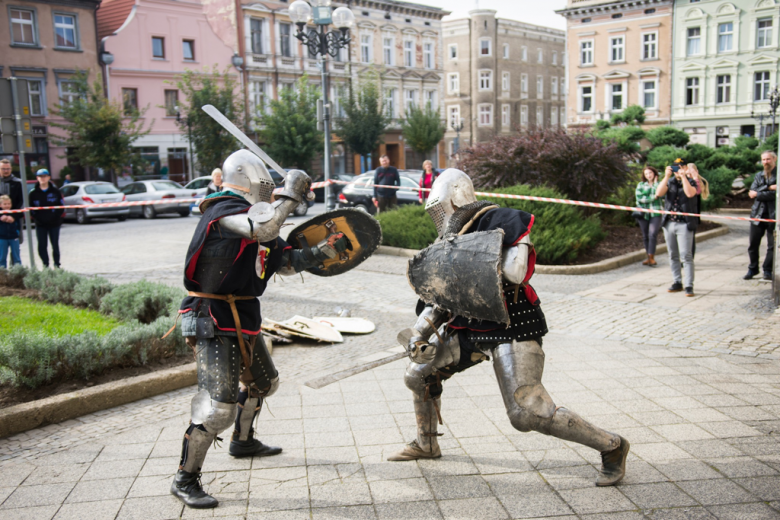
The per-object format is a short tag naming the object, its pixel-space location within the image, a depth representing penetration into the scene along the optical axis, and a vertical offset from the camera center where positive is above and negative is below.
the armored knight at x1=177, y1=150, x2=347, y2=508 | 3.48 -0.64
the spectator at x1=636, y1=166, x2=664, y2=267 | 10.81 -0.78
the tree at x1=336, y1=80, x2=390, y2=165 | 39.41 +2.39
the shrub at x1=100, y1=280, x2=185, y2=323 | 7.02 -1.35
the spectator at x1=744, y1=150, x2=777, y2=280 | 9.52 -0.65
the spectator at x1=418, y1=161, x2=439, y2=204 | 16.03 -0.35
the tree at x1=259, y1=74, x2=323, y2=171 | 33.38 +1.72
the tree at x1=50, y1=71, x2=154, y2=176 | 27.53 +1.59
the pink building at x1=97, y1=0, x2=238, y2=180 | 32.81 +5.42
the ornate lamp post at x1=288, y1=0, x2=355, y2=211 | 14.66 +2.94
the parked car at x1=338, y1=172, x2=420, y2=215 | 19.02 -0.85
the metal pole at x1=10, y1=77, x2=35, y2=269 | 10.22 +0.63
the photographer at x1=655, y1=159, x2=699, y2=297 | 8.80 -0.91
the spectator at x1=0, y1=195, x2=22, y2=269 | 10.54 -0.92
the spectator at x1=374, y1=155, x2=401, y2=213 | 16.31 -0.49
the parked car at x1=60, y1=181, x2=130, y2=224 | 21.78 -0.87
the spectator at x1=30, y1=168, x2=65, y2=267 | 11.19 -0.67
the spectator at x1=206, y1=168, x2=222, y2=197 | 10.39 -0.25
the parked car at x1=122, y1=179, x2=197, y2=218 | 23.20 -0.89
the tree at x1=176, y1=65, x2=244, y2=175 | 31.69 +2.20
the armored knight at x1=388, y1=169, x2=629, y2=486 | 3.32 -0.74
